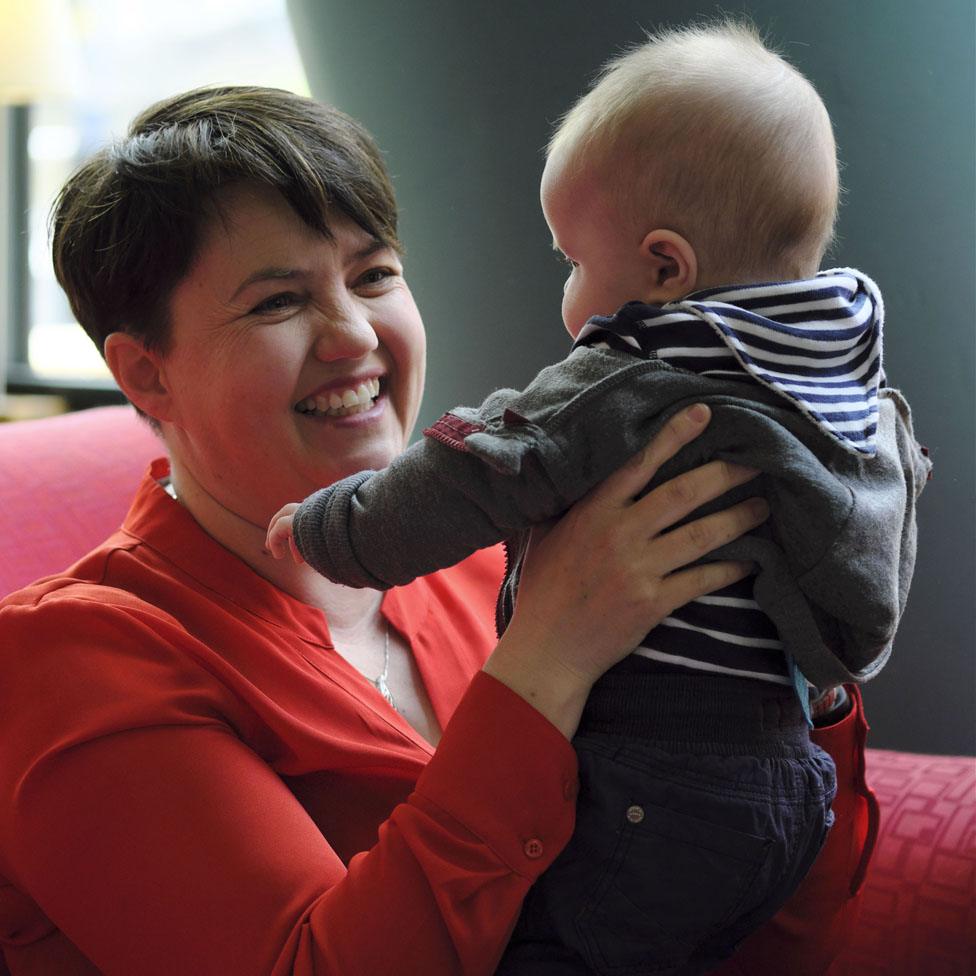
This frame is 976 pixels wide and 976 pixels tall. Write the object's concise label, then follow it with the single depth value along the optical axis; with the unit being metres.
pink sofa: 1.35
